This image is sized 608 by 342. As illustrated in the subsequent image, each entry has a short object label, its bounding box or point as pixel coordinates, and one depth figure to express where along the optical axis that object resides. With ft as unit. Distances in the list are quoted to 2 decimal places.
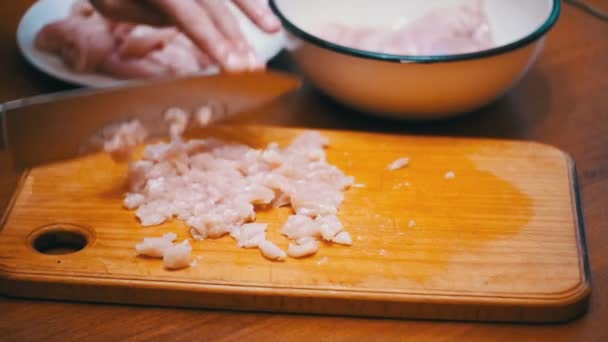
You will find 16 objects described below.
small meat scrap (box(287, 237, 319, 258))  2.06
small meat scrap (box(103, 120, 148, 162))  2.24
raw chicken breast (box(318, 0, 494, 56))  2.50
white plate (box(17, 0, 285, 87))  2.45
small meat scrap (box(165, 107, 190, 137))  2.28
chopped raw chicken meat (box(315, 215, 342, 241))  2.09
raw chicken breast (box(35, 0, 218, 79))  2.48
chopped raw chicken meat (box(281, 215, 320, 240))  2.10
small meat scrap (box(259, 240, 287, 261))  2.05
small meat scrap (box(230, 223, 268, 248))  2.09
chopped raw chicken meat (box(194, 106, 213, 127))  2.31
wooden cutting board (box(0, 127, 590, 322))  2.00
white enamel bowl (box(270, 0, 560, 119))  2.27
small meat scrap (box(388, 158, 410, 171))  2.28
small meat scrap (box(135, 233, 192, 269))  2.03
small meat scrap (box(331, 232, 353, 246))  2.09
